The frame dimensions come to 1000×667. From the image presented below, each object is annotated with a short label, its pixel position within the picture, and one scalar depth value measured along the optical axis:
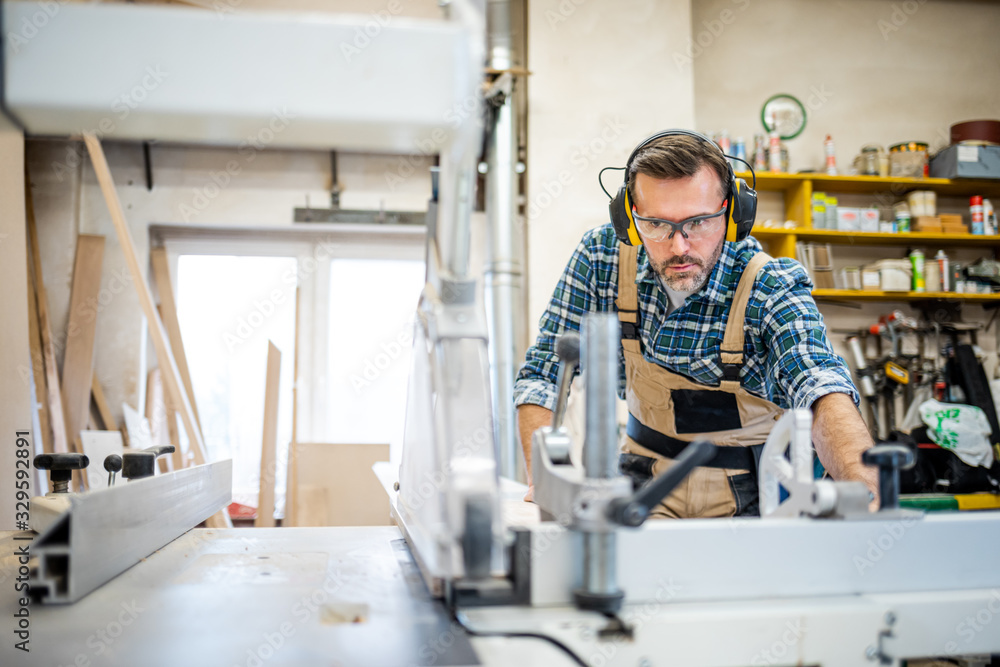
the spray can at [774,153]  3.72
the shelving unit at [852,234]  3.69
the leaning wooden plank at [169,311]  3.84
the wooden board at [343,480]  3.46
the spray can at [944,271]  3.80
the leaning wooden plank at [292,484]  3.46
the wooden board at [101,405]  3.77
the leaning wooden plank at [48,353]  3.40
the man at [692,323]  1.50
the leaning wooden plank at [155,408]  3.94
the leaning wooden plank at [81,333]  3.66
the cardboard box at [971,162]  3.70
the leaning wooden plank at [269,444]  3.47
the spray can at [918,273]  3.79
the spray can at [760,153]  3.78
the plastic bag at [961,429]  3.54
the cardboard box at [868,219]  3.79
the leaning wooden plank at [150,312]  3.37
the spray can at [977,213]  3.86
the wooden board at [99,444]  3.41
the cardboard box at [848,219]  3.77
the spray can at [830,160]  3.79
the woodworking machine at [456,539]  0.65
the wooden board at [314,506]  3.46
